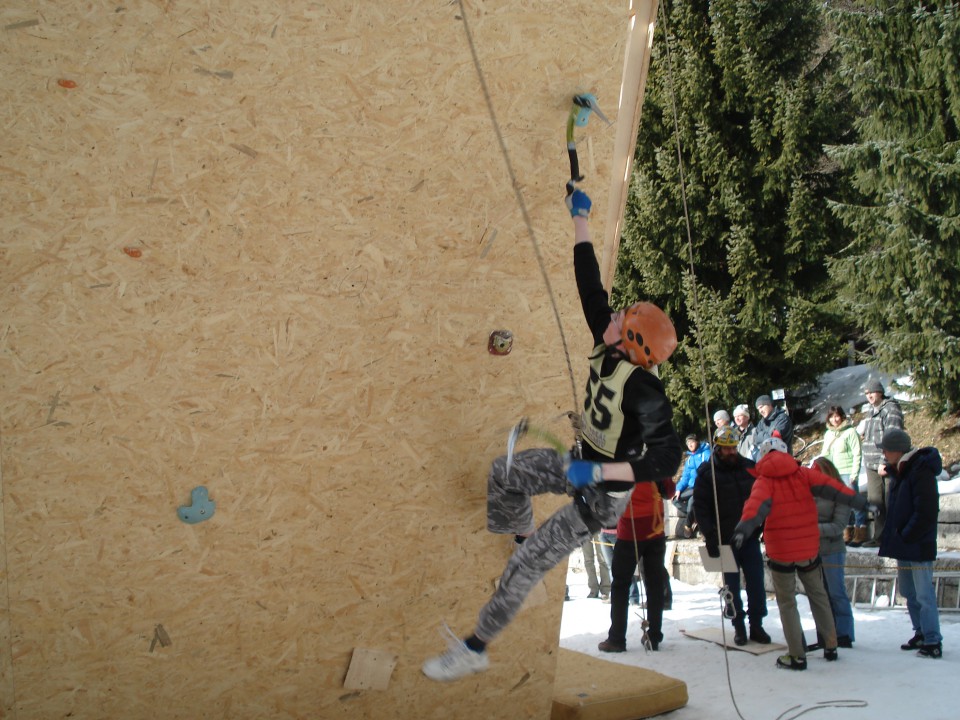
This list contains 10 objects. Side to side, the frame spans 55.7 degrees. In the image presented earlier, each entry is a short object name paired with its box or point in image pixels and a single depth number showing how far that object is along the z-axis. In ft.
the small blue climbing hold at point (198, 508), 14.97
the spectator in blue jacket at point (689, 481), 37.31
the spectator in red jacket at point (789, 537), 23.49
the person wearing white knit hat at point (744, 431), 34.27
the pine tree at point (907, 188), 44.42
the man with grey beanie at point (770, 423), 36.40
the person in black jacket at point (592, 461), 14.40
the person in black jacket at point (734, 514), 26.40
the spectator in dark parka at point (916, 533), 23.82
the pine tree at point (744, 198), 51.85
